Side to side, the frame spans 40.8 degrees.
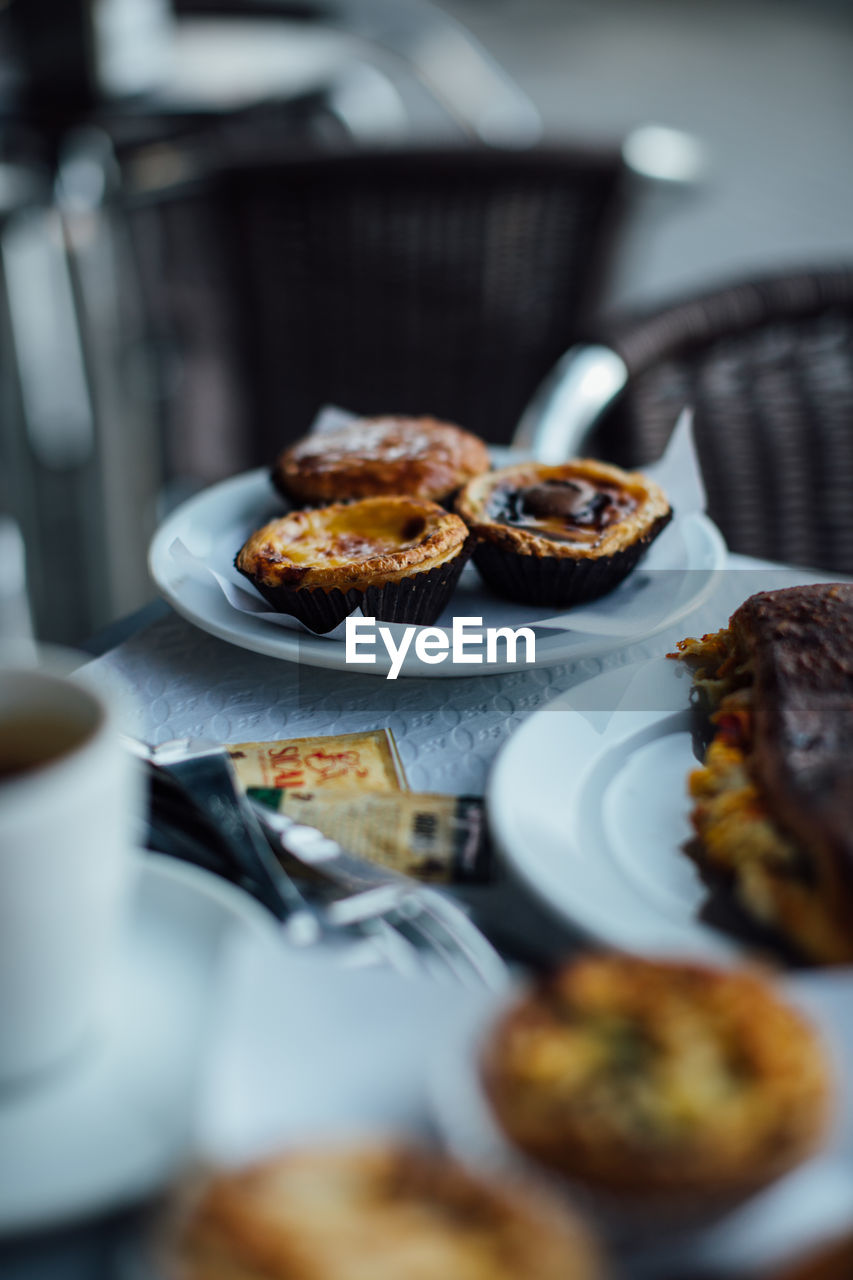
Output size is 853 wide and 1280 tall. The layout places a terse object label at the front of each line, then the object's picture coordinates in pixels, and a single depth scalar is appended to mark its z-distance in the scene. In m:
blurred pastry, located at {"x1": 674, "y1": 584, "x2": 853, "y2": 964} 0.49
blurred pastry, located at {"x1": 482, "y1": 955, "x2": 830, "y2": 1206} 0.34
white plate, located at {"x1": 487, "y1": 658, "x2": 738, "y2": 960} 0.52
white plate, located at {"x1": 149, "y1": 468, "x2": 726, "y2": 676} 0.80
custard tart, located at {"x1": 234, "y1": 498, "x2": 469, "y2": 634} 0.84
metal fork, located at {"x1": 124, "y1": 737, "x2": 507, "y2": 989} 0.53
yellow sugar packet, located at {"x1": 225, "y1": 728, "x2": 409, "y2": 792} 0.70
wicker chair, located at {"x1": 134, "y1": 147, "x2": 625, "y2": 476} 2.01
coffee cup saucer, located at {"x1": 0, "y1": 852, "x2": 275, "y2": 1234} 0.37
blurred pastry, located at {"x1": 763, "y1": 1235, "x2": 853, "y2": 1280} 0.33
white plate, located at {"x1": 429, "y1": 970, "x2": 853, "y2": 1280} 0.35
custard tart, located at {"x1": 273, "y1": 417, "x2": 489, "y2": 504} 1.03
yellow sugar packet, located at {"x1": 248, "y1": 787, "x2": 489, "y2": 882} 0.62
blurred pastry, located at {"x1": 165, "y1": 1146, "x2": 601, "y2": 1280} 0.30
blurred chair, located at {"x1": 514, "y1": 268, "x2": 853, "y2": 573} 1.41
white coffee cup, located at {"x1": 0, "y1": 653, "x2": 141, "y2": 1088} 0.39
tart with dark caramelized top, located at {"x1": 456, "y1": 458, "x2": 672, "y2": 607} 0.89
